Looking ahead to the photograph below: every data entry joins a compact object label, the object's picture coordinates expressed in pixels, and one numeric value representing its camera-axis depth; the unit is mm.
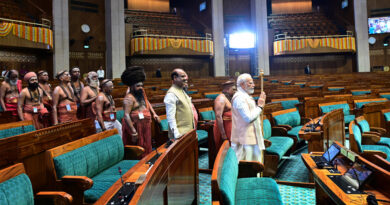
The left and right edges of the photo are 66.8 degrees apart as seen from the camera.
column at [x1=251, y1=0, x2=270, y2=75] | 17969
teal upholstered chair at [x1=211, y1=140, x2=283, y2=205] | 1602
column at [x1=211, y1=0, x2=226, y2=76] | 17250
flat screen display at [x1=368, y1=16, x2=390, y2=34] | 18156
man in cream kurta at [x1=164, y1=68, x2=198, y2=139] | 3066
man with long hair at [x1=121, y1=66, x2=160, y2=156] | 3191
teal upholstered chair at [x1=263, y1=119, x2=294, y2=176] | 3772
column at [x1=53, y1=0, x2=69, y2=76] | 12648
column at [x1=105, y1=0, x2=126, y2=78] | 14438
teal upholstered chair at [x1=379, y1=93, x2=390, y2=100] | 7594
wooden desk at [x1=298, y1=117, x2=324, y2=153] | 3730
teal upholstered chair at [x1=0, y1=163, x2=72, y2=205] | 1566
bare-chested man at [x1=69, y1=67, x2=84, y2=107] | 4367
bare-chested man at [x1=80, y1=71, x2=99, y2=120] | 4156
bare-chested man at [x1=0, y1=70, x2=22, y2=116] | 4605
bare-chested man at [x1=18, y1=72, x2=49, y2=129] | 4105
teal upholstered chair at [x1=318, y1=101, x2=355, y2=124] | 6210
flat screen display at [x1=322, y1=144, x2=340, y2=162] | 2400
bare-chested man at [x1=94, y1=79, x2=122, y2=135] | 3740
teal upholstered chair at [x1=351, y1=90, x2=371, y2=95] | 8742
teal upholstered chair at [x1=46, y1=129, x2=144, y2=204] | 2113
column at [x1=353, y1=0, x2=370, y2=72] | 17812
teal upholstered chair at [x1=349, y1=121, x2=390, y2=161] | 3372
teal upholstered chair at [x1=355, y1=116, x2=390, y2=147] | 4077
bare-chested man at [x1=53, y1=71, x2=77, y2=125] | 3968
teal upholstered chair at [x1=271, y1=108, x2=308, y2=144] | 4978
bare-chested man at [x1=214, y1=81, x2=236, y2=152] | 3600
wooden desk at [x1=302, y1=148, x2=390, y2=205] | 1749
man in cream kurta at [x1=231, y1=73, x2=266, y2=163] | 3066
